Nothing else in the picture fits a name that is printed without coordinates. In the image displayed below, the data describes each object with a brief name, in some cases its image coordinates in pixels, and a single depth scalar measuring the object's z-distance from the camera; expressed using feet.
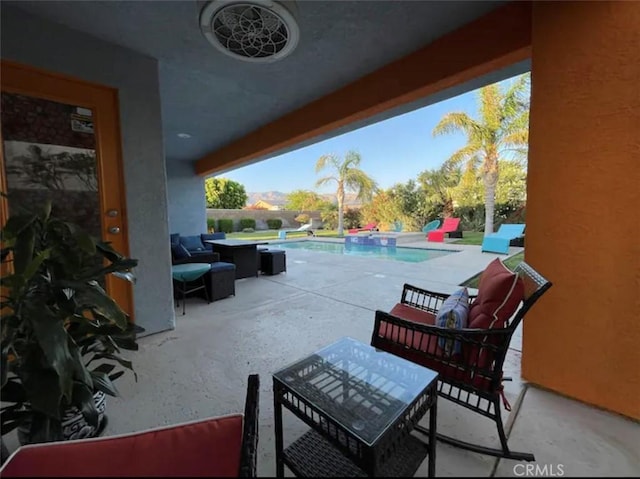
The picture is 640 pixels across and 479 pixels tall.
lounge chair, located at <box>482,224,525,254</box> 23.40
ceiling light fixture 5.06
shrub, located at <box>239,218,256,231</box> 53.36
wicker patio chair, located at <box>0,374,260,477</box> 1.70
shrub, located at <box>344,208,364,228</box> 54.34
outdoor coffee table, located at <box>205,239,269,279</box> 14.75
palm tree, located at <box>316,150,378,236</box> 42.03
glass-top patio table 2.57
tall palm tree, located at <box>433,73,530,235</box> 24.50
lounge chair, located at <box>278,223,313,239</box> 56.09
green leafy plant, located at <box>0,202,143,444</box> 2.95
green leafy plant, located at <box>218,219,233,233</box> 48.47
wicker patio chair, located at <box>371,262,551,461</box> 3.84
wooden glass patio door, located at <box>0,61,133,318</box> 6.39
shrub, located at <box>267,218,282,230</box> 59.00
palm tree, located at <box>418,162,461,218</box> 45.01
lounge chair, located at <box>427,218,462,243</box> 35.83
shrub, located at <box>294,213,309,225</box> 62.85
